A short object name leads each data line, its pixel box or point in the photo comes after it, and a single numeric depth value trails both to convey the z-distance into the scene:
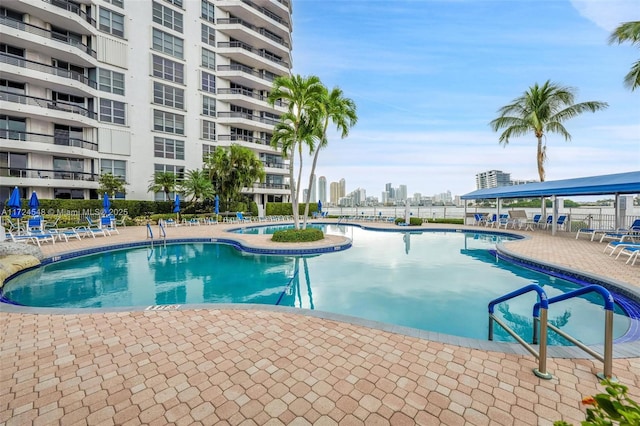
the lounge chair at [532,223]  16.98
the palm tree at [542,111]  19.03
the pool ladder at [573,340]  2.52
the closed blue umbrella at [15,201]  12.06
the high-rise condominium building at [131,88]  18.47
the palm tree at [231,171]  24.11
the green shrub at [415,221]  19.82
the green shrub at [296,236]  12.23
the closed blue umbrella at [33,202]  13.63
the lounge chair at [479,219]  20.33
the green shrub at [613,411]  0.81
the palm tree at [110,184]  19.86
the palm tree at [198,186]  22.33
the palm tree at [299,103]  12.01
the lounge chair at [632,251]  7.65
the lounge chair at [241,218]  23.08
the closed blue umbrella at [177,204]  19.62
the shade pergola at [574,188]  10.86
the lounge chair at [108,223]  14.85
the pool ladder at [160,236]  12.51
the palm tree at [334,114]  12.36
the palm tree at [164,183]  22.28
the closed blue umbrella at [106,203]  16.31
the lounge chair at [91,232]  13.47
